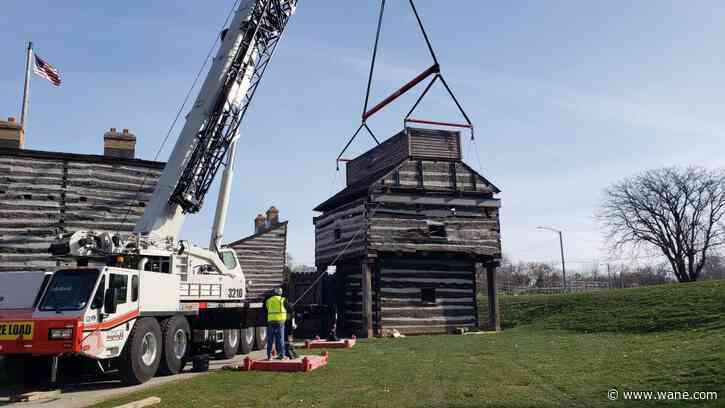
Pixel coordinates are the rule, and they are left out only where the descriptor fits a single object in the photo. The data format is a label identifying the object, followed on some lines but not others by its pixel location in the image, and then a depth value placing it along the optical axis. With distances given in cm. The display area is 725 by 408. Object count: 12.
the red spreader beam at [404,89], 2142
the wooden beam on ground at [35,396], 959
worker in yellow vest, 1341
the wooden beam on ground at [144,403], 815
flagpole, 2108
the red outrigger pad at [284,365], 1221
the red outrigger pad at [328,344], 1836
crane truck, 1024
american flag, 2219
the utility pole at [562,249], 5195
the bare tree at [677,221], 4522
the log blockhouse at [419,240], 2381
